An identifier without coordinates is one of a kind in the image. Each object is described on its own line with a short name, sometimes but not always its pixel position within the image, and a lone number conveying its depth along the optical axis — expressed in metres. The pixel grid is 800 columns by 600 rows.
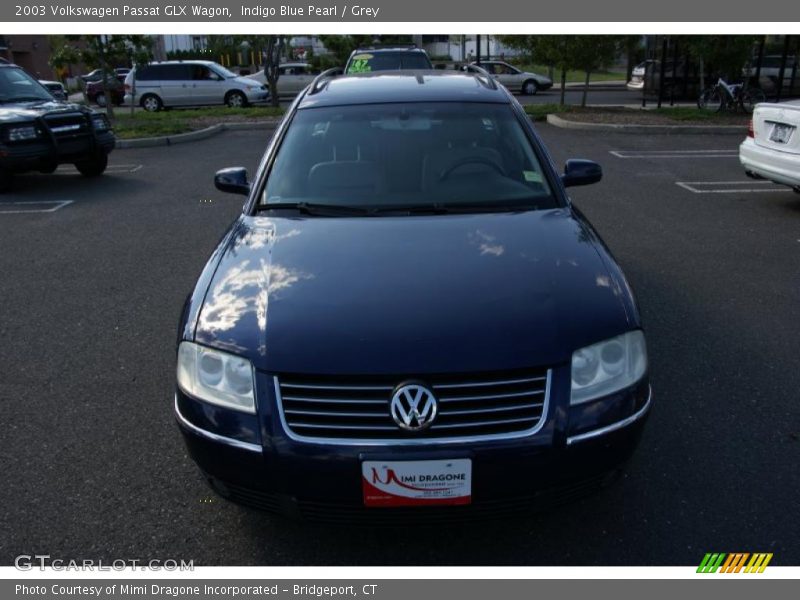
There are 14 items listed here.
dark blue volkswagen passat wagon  2.39
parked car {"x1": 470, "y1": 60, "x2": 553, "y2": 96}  29.03
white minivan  24.11
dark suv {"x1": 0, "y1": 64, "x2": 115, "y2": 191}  9.85
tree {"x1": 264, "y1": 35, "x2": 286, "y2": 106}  20.45
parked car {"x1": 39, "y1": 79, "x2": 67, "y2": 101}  11.53
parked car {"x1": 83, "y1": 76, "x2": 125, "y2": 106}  27.98
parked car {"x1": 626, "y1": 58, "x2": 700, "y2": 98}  20.16
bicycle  17.12
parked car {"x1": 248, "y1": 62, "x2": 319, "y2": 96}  29.25
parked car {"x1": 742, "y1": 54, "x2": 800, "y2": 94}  21.03
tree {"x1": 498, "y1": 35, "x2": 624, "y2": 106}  16.50
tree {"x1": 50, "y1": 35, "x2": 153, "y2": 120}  17.08
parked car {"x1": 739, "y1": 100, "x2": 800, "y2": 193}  7.57
